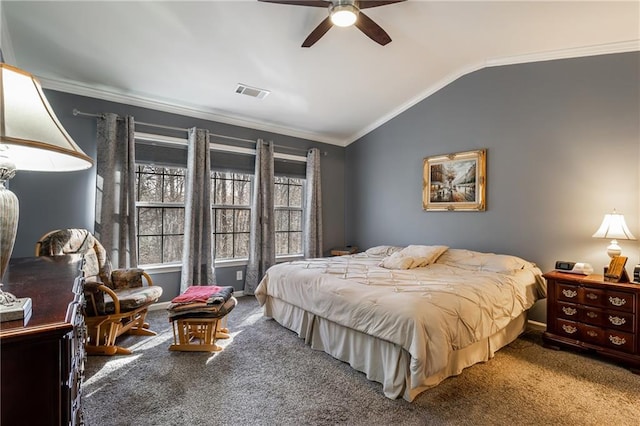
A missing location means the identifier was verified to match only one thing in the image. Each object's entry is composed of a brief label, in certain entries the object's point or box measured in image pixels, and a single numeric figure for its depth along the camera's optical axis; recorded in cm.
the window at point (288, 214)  516
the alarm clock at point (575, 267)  284
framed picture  386
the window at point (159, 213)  392
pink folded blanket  268
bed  196
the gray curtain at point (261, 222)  456
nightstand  246
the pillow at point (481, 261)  311
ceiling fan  223
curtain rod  343
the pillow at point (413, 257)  333
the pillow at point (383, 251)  422
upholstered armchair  253
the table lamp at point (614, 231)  266
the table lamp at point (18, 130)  77
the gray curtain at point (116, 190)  346
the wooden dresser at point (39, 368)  64
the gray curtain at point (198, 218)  394
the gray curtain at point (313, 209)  518
